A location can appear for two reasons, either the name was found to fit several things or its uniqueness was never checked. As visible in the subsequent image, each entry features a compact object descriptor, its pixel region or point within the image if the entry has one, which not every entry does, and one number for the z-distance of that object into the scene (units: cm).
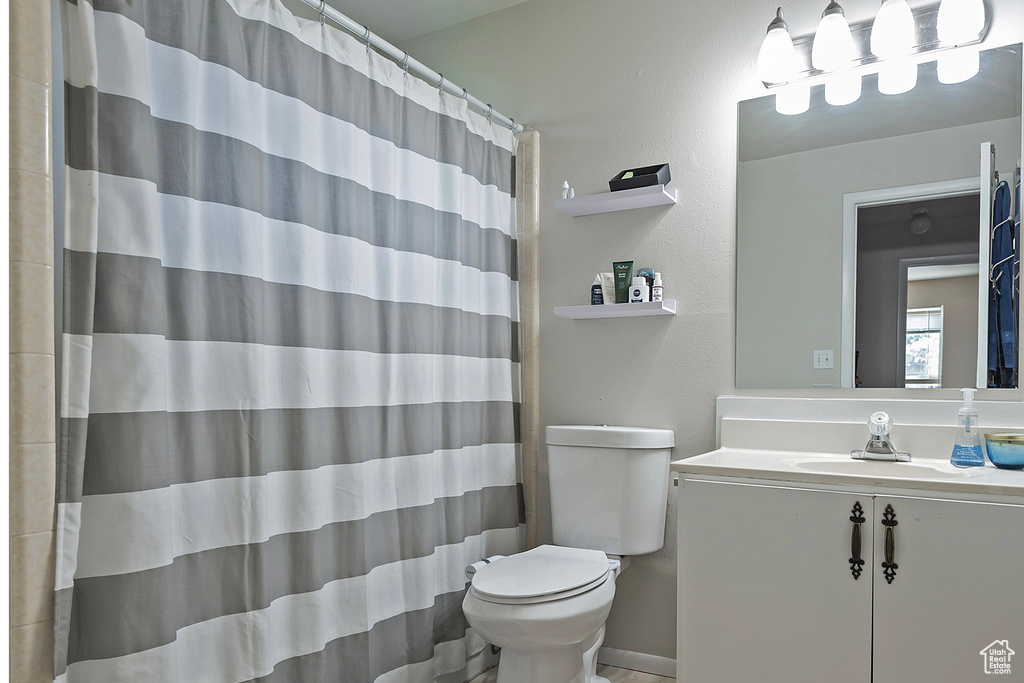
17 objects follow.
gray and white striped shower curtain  128
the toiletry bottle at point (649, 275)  230
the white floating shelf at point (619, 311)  224
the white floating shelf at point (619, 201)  224
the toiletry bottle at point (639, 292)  227
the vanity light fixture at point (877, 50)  187
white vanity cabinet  142
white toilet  176
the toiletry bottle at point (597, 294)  237
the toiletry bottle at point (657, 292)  228
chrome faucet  185
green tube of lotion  232
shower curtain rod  175
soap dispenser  172
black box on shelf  224
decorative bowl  165
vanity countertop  145
